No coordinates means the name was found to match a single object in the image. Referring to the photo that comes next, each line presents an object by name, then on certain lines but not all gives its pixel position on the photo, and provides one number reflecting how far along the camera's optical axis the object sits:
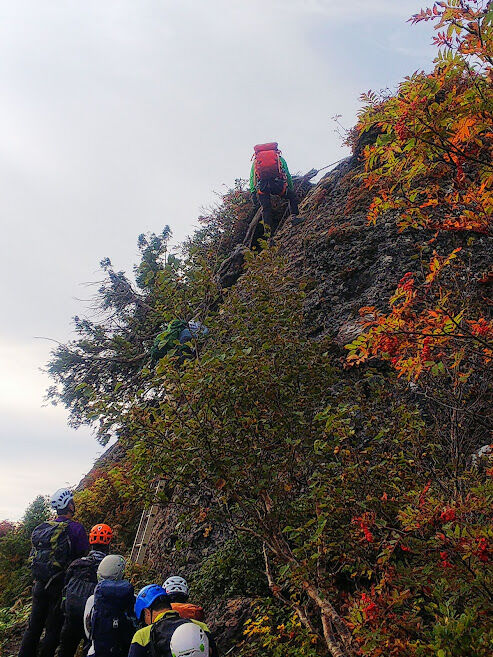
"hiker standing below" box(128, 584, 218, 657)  3.22
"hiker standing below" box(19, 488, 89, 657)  5.30
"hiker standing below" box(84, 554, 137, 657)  4.19
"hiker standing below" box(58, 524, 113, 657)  4.89
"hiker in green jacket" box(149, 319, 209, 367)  5.35
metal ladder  8.76
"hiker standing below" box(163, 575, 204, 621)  4.10
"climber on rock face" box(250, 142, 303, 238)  12.59
